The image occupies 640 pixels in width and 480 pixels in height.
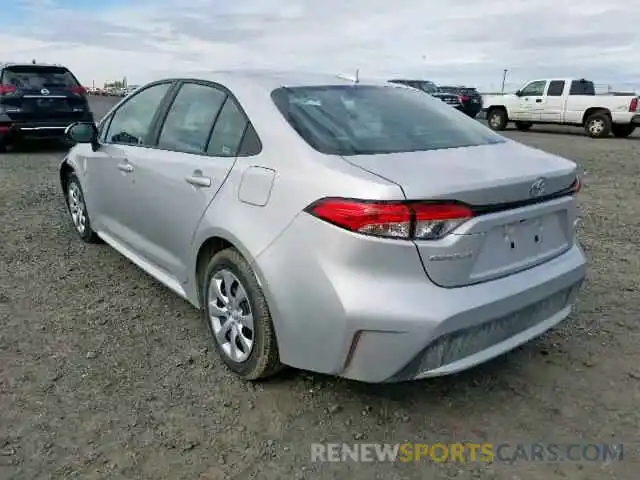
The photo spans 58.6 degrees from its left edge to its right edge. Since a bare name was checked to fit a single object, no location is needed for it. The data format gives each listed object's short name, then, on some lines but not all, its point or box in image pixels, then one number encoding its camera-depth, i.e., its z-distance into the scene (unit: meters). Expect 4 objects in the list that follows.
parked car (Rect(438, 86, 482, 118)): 23.97
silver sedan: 2.25
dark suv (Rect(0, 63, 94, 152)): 10.34
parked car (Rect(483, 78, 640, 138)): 17.05
